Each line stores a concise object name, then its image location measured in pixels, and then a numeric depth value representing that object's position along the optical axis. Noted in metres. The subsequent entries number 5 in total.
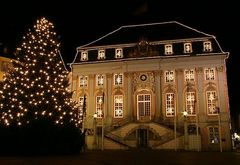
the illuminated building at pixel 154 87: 38.59
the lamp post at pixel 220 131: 35.00
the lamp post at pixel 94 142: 37.72
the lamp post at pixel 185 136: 35.37
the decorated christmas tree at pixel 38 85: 21.83
